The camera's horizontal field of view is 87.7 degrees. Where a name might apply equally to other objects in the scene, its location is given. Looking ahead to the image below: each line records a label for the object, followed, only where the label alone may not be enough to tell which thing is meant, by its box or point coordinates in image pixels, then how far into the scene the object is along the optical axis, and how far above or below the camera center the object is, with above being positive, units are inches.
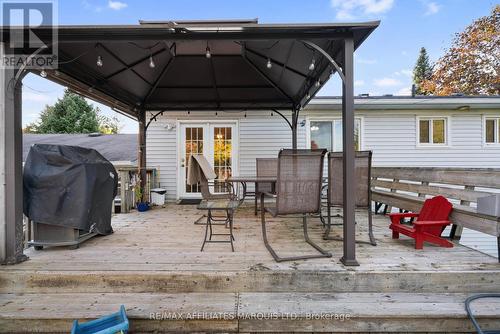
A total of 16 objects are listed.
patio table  138.7 -7.8
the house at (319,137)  263.4 +29.5
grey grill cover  110.6 -8.7
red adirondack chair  114.8 -26.6
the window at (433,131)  269.7 +36.1
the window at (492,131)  269.6 +36.1
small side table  116.6 -18.4
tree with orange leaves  510.6 +219.5
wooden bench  108.7 -13.6
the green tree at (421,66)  1003.9 +387.9
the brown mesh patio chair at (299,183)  104.3 -7.1
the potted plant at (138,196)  211.1 -24.7
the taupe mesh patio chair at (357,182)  122.1 -7.5
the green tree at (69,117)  709.9 +136.7
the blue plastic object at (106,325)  68.9 -43.6
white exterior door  263.4 +20.5
